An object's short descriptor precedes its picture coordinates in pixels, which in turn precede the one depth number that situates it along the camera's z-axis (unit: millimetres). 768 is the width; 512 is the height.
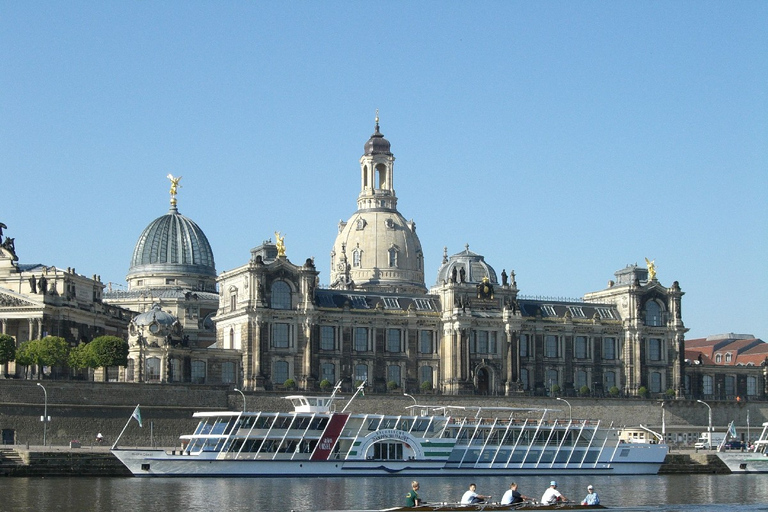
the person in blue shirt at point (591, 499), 73875
